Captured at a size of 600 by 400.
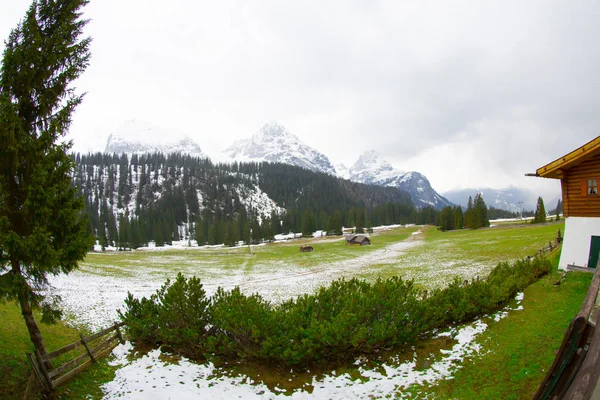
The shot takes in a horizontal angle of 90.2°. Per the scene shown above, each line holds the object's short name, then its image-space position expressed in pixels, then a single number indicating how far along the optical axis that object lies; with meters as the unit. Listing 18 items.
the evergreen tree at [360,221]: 148.75
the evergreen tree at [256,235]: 128.69
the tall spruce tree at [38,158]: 10.84
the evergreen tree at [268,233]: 133.07
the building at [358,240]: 87.92
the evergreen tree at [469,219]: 104.44
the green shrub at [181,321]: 14.98
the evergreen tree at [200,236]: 133.50
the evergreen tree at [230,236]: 121.75
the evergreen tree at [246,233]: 128.88
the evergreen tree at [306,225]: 138.38
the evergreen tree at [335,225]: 140.75
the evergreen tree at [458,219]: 112.69
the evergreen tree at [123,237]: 124.12
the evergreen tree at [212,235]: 131.75
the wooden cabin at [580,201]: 19.80
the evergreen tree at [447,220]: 116.26
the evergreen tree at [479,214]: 101.62
